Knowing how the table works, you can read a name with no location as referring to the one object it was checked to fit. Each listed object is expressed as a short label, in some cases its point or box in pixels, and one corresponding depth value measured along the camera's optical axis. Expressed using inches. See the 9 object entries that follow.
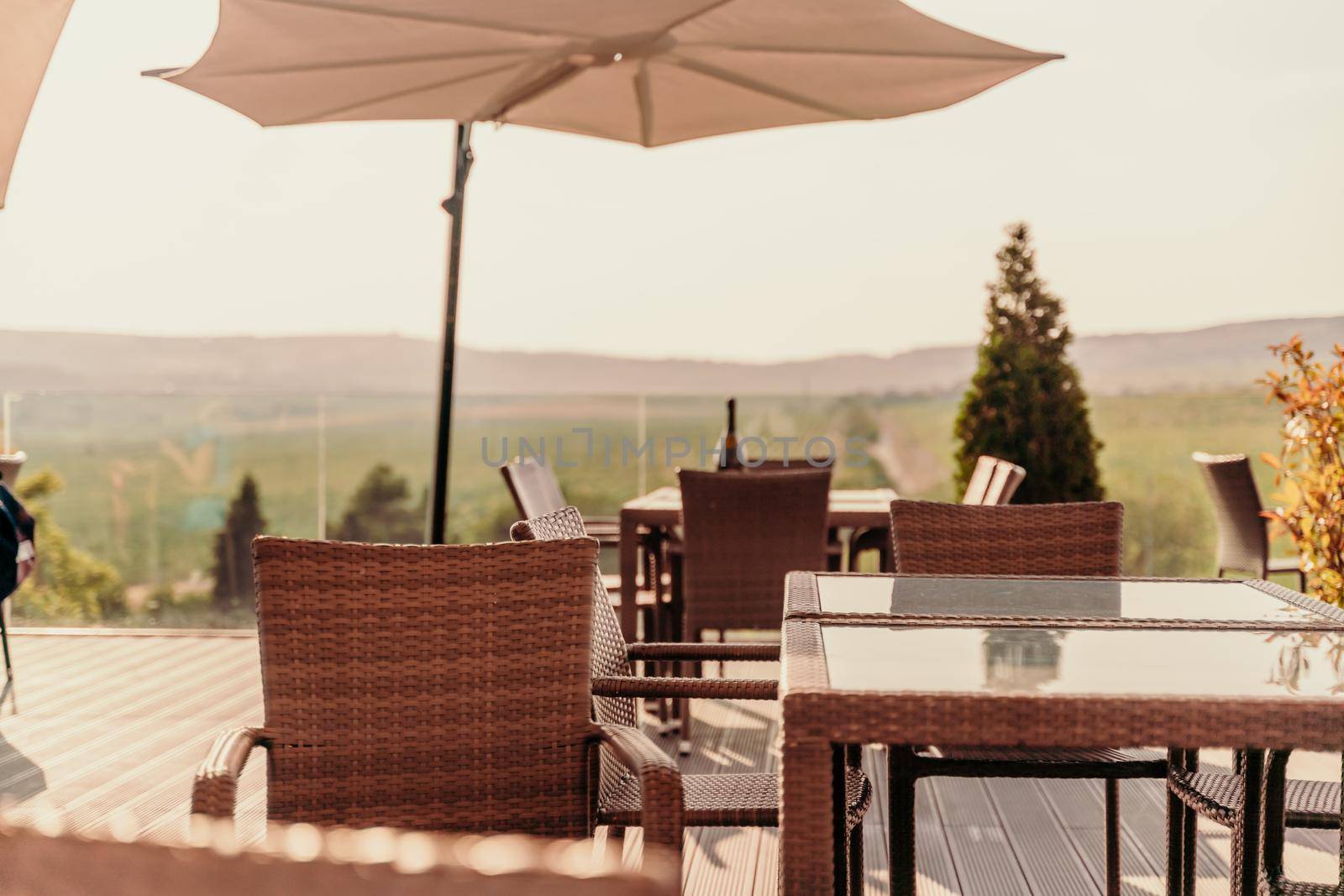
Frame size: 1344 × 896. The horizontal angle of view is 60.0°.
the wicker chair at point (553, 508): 157.7
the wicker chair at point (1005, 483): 149.8
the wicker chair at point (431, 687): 68.5
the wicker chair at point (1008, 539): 103.6
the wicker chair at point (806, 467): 183.8
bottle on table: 193.8
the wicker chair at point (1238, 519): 195.2
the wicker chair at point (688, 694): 73.1
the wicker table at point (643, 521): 165.3
